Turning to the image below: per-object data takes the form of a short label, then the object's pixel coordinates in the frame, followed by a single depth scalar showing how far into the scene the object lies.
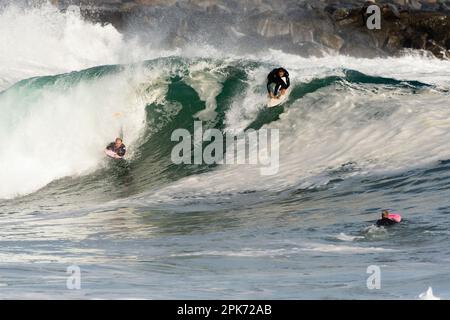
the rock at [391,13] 43.03
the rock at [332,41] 41.50
